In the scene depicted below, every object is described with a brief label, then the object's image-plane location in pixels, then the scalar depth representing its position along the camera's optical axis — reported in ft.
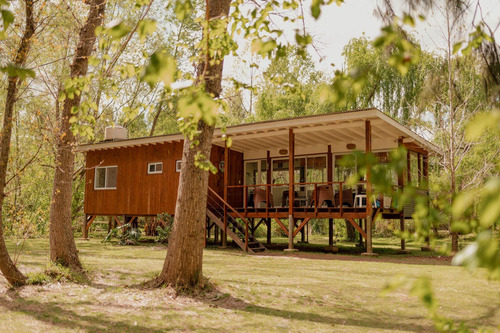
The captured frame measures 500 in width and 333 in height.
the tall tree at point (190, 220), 18.08
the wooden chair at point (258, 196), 41.88
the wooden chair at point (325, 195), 38.27
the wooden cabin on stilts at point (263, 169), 38.37
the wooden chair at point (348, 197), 38.58
